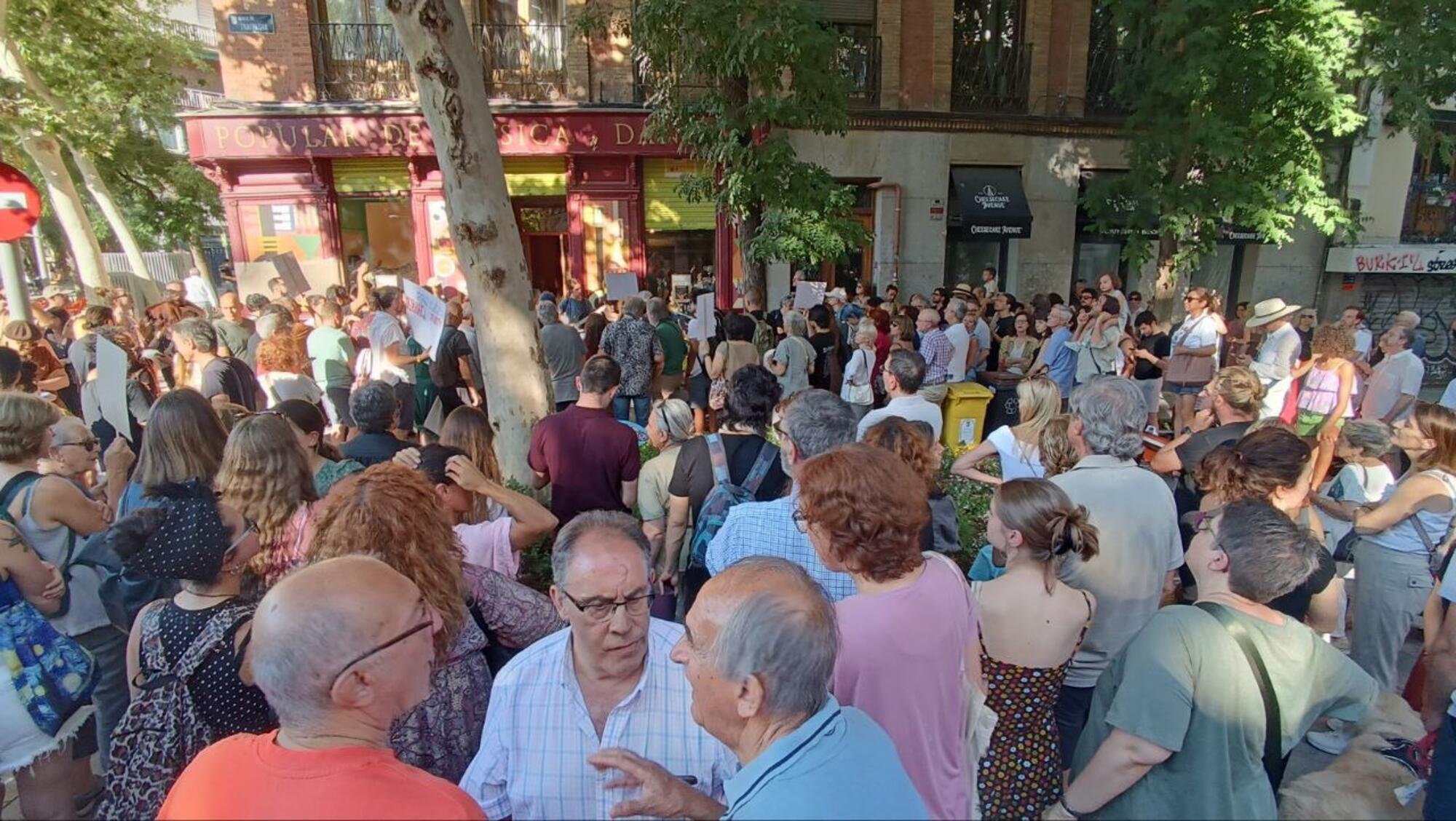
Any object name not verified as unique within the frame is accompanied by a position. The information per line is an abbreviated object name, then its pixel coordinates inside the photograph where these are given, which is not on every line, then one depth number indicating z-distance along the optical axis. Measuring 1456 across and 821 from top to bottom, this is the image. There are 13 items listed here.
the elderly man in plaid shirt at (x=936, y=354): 8.06
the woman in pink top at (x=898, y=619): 2.02
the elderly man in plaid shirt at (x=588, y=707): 1.95
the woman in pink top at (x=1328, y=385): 5.69
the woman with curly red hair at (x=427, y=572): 2.16
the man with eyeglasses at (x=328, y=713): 1.39
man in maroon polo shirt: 4.09
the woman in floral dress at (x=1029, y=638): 2.38
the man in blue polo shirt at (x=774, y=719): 1.37
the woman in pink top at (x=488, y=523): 2.94
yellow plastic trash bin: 7.54
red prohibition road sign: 6.38
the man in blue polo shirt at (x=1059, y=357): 8.24
